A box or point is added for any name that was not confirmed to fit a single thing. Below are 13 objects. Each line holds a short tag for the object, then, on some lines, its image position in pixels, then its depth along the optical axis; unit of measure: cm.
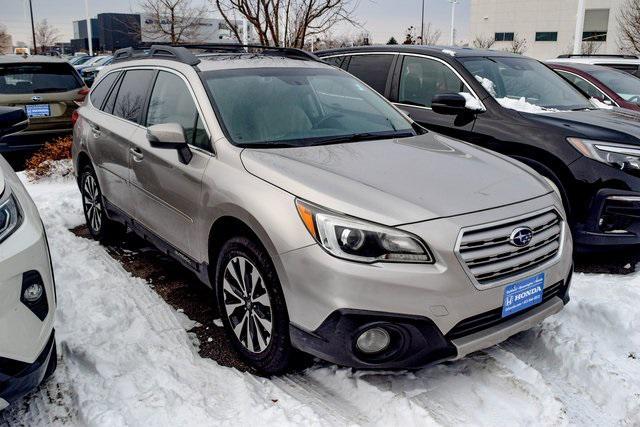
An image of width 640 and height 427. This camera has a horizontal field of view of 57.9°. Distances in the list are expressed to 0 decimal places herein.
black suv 432
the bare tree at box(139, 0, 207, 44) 1991
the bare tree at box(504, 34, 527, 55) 5069
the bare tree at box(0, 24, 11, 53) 4927
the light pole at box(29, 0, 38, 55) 4603
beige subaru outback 255
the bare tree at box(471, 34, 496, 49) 4766
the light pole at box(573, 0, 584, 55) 1834
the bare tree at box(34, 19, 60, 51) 5678
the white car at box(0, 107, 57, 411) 225
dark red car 742
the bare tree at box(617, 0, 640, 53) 2024
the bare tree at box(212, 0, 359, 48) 1077
